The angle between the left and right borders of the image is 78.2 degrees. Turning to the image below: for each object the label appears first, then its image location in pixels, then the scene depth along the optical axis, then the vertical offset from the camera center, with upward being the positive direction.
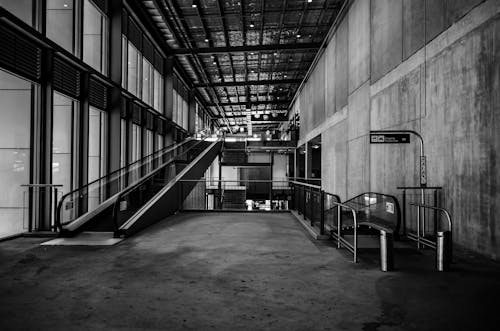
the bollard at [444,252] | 4.99 -1.36
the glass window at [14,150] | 7.98 +0.46
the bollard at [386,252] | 5.03 -1.38
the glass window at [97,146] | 12.16 +0.87
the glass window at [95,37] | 11.77 +5.24
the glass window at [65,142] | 10.05 +0.87
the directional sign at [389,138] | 6.82 +0.68
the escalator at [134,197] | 8.37 -1.02
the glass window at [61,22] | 9.75 +4.80
